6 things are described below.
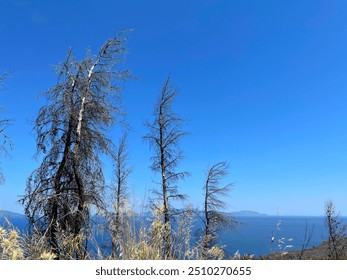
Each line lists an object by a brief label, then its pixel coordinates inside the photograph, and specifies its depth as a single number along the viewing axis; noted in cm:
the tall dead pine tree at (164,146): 1685
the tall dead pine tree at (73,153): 871
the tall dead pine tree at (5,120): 1089
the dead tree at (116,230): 477
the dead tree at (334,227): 1539
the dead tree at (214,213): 2030
